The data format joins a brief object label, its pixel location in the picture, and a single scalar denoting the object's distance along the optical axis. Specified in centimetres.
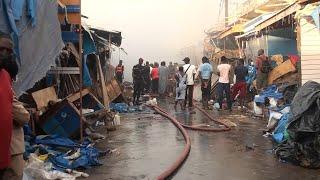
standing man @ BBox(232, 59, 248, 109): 1723
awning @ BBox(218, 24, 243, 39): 2503
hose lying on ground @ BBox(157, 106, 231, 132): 1253
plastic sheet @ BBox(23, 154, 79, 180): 682
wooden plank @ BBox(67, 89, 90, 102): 1162
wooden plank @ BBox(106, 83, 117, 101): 1874
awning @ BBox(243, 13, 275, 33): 2038
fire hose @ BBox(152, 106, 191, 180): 736
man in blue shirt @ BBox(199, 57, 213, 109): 1819
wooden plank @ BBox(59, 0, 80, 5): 1026
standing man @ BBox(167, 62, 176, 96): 2761
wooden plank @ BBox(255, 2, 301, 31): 1440
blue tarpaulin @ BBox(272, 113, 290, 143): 1021
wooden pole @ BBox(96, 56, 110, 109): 1502
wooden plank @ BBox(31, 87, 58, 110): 998
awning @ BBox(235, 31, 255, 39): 2097
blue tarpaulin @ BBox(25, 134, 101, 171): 779
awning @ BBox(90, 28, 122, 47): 1731
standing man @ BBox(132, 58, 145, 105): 2100
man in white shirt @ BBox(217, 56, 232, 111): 1725
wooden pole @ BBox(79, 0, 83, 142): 970
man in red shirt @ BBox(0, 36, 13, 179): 405
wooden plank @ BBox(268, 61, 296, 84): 1611
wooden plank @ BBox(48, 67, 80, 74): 1038
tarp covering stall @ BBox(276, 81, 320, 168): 816
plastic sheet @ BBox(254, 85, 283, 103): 1428
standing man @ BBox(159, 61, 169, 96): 2614
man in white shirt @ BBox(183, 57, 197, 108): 1826
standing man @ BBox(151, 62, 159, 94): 2611
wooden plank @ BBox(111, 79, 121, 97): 1981
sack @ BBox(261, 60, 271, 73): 1741
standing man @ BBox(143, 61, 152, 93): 2268
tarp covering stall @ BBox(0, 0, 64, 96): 718
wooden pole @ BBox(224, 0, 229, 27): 3734
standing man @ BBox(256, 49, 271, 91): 1742
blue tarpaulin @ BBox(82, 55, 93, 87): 1202
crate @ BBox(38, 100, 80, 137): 1011
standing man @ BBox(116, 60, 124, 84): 2452
